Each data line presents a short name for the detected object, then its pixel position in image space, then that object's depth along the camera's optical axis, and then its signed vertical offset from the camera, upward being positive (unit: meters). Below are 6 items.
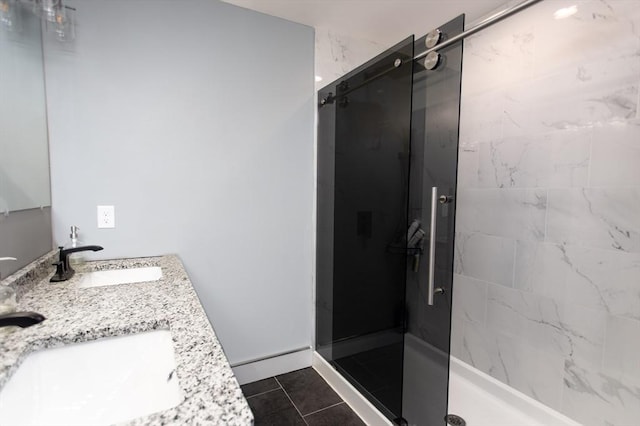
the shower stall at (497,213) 1.44 -0.11
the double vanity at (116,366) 0.61 -0.41
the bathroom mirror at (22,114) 1.13 +0.31
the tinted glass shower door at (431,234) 1.46 -0.21
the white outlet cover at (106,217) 1.65 -0.15
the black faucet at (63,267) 1.33 -0.35
